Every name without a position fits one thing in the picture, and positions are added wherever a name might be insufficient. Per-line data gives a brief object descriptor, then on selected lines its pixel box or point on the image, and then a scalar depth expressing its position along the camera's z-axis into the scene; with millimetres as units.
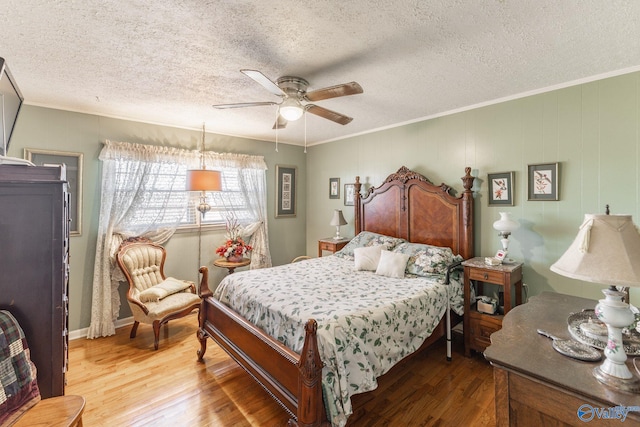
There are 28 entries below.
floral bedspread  1764
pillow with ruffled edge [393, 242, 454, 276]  2920
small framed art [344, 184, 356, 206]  4595
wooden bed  1627
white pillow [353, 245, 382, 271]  3262
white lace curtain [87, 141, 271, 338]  3330
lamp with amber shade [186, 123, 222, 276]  3564
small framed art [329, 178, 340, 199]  4848
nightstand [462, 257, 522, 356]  2578
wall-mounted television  1412
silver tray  1247
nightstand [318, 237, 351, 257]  4305
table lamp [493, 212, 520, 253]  2740
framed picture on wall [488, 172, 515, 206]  2971
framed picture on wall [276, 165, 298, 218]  5086
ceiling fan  1944
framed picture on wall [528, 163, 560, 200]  2705
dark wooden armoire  1232
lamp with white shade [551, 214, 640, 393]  1026
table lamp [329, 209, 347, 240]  4379
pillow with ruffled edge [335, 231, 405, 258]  3623
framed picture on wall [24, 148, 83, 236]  3182
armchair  3057
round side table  3896
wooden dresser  1014
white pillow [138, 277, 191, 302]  3139
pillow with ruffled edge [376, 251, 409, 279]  3021
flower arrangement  4035
